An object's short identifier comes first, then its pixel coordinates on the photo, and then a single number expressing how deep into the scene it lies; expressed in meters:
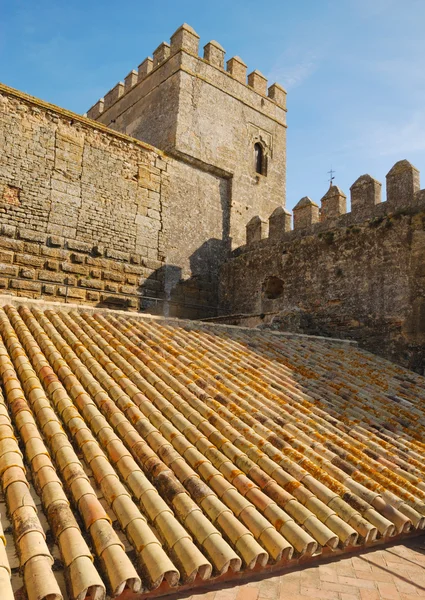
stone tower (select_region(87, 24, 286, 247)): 13.19
